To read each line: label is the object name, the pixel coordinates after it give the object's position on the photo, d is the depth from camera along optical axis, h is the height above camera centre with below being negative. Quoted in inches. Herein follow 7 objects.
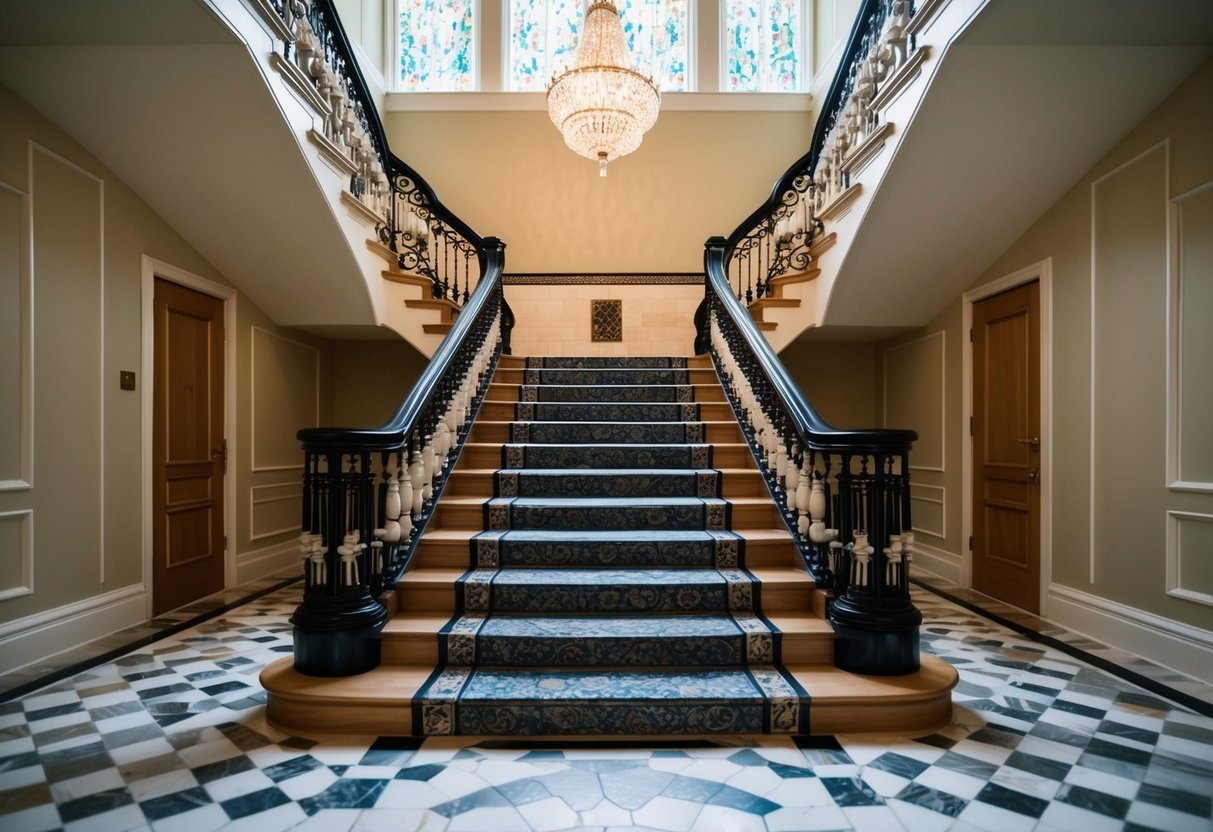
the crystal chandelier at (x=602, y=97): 185.8 +97.2
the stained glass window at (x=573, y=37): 273.6 +168.6
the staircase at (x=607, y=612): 84.7 -32.9
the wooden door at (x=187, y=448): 147.5 -7.1
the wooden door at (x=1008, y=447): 148.3 -8.4
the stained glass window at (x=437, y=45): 273.1 +164.7
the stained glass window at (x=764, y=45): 272.5 +163.2
